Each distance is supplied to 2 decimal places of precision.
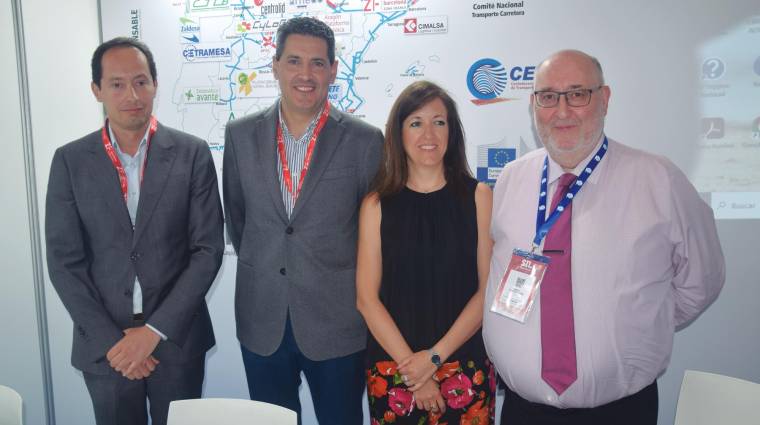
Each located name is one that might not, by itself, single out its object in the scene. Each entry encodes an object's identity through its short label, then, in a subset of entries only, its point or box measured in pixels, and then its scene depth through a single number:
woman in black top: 1.99
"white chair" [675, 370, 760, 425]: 1.67
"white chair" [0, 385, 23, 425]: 1.68
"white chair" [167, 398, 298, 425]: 1.70
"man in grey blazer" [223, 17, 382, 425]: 2.09
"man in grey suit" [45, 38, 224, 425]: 2.02
